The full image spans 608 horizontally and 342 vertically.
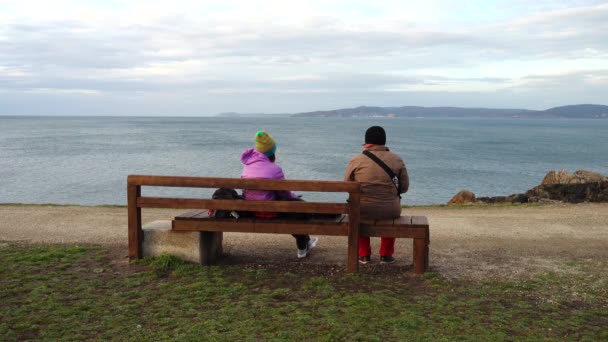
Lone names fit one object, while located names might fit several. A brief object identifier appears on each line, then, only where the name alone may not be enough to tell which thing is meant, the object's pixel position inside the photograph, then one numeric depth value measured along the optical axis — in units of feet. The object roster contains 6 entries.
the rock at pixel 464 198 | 62.48
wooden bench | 22.50
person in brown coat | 23.84
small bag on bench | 23.59
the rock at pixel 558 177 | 62.36
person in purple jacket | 23.70
